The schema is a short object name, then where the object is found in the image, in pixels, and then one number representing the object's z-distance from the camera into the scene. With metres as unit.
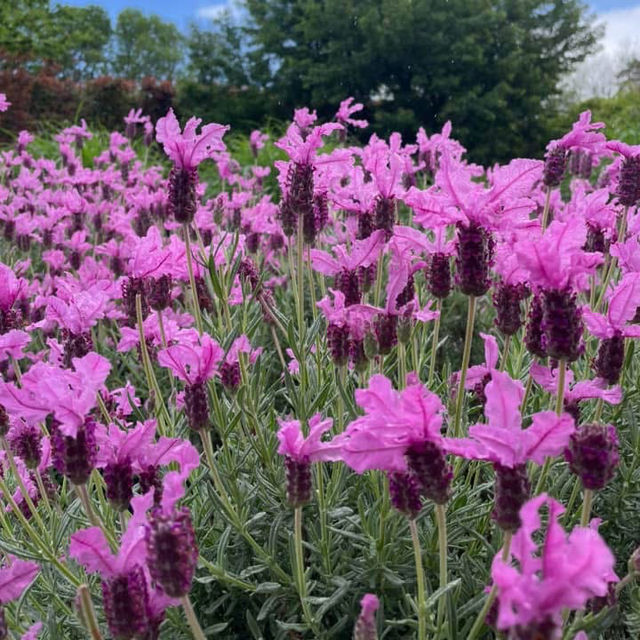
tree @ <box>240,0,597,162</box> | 13.93
